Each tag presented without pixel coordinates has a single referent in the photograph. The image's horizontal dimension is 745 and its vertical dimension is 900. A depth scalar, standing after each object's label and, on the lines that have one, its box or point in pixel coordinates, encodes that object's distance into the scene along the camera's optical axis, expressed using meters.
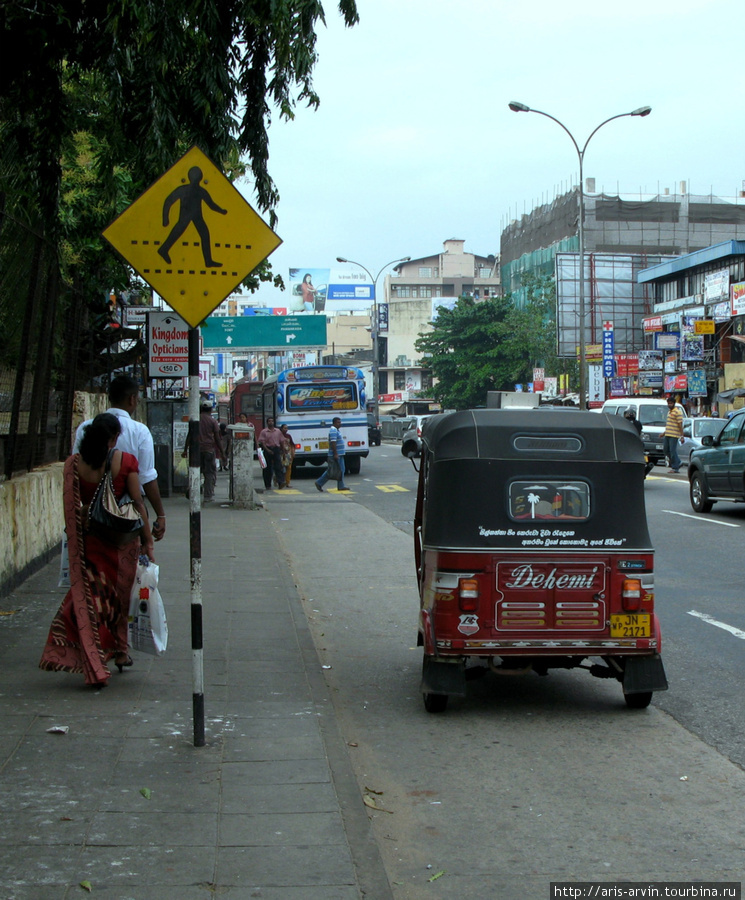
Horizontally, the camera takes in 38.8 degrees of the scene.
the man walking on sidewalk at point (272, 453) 26.06
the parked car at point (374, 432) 53.69
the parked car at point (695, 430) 29.22
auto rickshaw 6.31
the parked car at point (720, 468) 17.02
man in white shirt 7.22
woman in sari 6.52
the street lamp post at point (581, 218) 34.50
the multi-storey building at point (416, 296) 103.00
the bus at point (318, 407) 31.38
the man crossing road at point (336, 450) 26.19
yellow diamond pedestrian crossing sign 5.41
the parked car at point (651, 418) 28.64
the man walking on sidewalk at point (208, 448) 20.86
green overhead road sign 47.69
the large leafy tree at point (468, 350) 68.75
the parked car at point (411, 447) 9.70
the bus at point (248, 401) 40.28
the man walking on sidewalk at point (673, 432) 25.77
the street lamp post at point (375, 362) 63.53
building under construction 64.31
